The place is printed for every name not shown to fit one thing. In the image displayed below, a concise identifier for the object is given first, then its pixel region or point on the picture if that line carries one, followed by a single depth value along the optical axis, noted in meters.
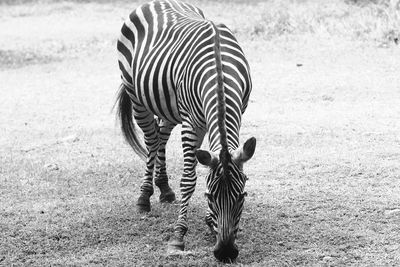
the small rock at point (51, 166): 17.08
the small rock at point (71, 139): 19.55
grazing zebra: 9.95
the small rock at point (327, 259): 11.07
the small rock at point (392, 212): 12.85
